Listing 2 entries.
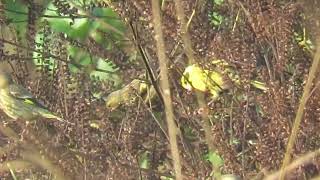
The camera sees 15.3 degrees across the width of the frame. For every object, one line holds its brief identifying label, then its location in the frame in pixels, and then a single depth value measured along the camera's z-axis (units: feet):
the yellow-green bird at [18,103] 21.93
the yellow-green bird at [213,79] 19.17
